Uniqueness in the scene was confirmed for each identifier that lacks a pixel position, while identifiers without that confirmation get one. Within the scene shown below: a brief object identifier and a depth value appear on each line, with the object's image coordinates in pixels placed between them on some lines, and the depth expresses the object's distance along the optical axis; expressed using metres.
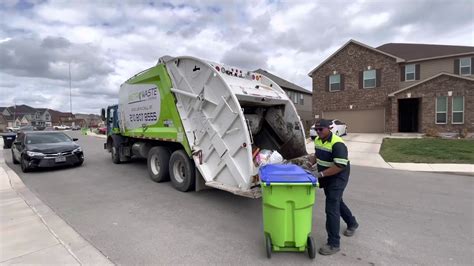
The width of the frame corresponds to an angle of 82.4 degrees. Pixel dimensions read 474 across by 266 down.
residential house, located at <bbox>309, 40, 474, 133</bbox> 19.03
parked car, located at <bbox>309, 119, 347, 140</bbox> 20.39
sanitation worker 3.34
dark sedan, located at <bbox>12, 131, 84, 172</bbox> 8.40
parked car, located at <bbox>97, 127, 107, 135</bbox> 38.47
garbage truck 4.84
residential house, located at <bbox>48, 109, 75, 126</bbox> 97.31
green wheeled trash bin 3.12
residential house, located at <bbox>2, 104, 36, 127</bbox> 87.00
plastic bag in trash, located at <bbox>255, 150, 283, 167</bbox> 4.76
